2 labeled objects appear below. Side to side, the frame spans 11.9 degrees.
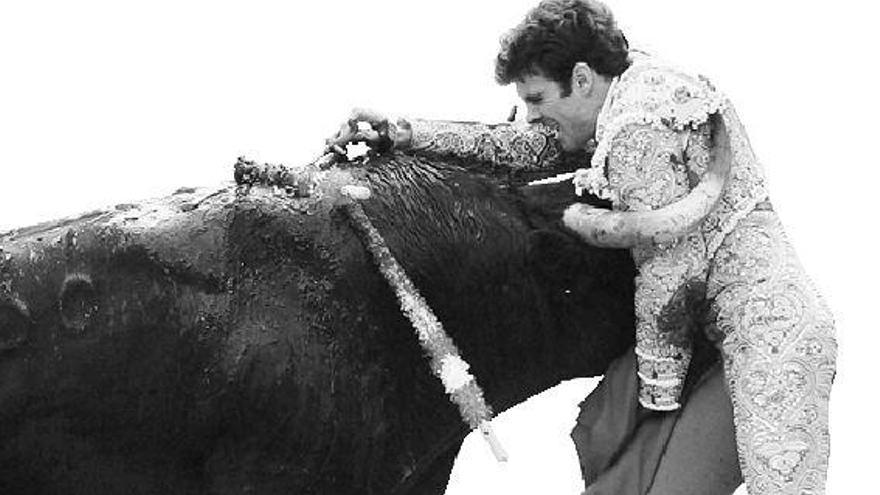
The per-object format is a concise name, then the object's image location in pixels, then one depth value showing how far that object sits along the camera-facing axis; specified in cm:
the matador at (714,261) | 716
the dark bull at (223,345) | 704
